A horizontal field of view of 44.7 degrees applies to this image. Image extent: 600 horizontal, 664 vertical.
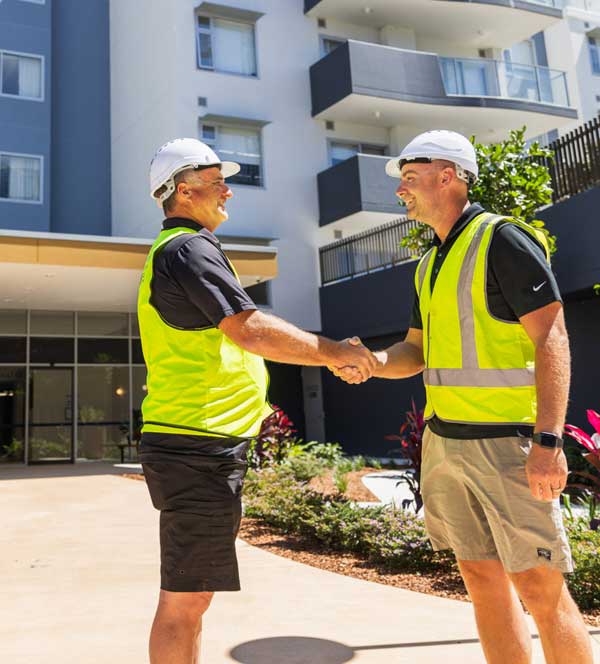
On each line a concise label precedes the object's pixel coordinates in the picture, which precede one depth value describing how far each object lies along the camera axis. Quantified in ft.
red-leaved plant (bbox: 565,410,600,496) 16.50
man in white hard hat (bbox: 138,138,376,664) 8.65
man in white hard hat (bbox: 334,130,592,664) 8.34
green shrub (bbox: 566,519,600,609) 14.75
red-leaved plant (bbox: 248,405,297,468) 40.22
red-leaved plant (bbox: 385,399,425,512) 24.59
